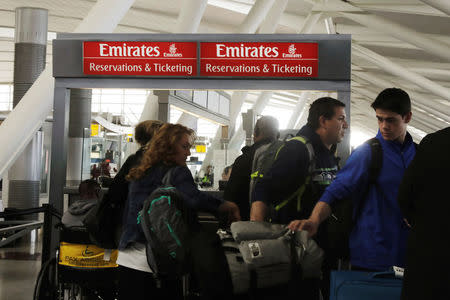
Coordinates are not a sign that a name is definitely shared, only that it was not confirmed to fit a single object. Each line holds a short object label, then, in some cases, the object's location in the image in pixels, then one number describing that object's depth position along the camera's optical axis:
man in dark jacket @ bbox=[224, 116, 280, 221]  4.57
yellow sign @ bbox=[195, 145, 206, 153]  29.32
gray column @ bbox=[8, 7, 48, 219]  13.05
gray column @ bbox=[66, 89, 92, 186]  13.90
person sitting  4.78
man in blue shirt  2.86
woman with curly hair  3.44
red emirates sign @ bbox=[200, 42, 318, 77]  6.01
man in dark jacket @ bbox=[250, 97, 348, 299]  3.38
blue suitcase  2.55
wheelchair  4.55
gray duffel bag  2.52
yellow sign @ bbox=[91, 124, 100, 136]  22.23
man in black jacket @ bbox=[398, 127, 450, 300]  2.20
